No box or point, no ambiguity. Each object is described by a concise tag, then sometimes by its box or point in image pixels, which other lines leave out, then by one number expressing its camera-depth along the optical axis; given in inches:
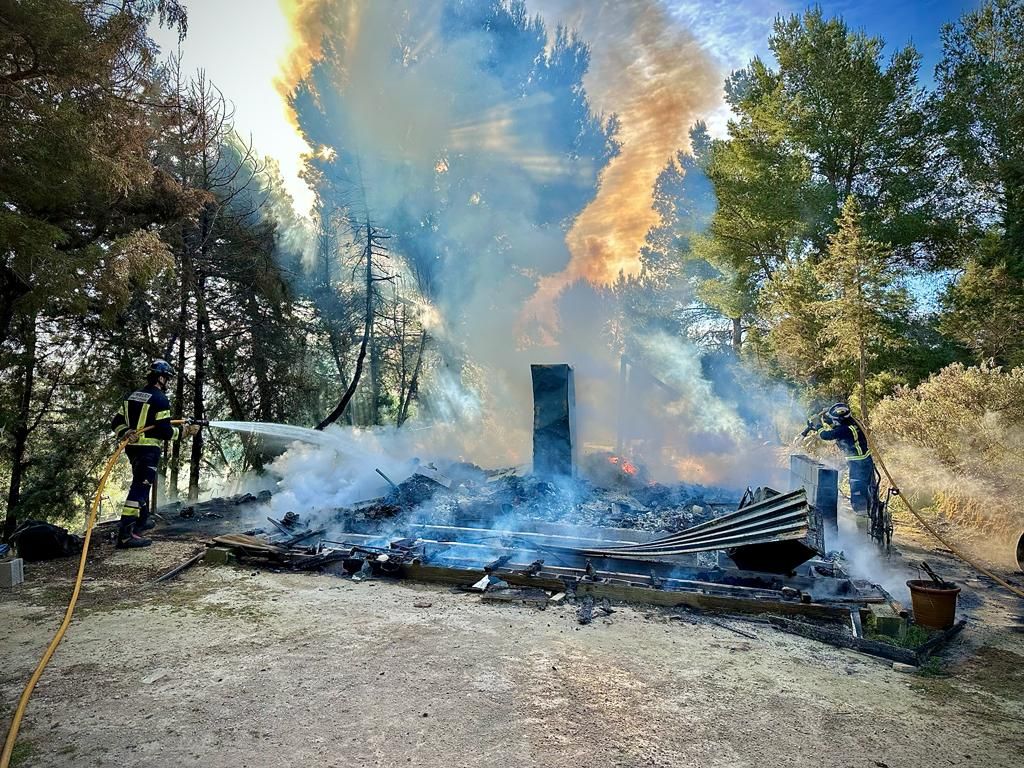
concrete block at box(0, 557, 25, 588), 241.0
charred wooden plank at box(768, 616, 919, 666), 171.3
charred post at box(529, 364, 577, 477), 484.4
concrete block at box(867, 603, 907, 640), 190.9
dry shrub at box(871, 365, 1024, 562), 345.7
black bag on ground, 281.0
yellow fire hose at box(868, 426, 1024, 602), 225.3
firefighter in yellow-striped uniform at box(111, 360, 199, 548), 307.4
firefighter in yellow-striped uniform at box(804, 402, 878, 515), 348.4
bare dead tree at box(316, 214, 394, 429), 697.0
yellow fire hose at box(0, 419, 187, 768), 115.3
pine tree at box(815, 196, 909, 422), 532.7
